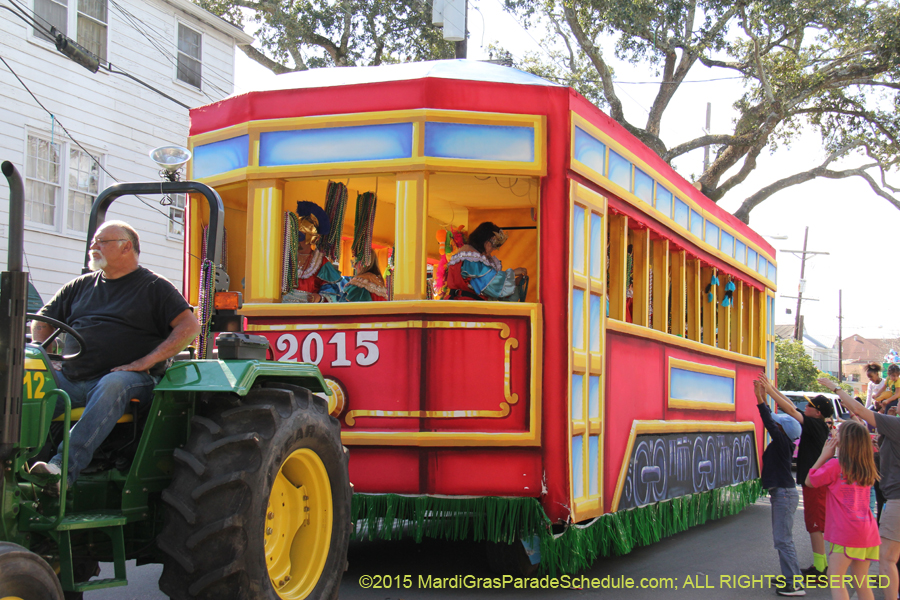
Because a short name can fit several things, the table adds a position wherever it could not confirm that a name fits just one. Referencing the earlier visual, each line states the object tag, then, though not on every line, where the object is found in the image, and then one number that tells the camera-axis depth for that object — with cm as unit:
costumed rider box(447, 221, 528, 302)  675
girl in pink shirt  514
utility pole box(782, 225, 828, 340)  4469
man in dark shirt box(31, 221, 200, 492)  372
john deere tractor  302
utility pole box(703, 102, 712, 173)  3080
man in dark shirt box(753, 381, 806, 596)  634
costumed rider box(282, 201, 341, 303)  697
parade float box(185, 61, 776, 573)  577
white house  1323
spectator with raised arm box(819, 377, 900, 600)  545
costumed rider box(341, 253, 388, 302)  676
